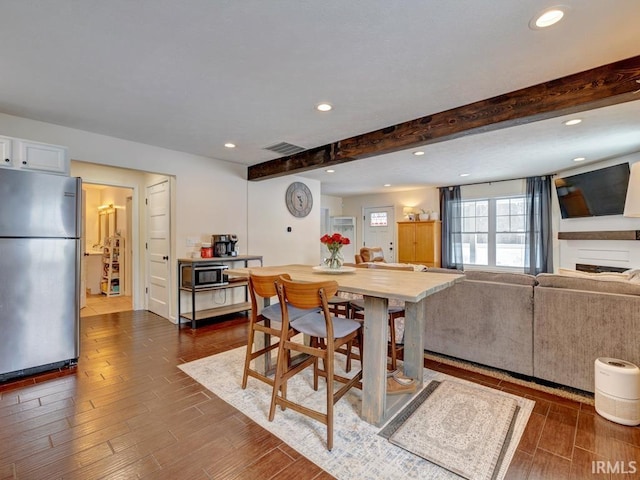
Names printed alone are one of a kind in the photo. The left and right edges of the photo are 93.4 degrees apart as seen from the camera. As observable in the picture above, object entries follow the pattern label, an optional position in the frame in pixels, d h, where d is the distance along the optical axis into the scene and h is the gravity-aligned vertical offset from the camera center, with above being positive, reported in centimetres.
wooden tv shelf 423 +7
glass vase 271 -19
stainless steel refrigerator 259 -29
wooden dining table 186 -60
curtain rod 590 +127
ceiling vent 406 +127
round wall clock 591 +81
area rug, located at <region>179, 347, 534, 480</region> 160 -121
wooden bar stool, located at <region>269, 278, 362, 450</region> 183 -62
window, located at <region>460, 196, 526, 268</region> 646 +18
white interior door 455 -14
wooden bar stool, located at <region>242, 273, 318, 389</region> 215 -58
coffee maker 457 -8
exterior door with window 827 +30
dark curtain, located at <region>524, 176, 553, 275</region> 599 +25
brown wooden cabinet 715 -6
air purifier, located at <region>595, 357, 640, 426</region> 195 -100
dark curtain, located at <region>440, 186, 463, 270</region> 714 +29
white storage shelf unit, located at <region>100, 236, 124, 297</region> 634 -64
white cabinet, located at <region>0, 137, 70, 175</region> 269 +79
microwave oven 416 -52
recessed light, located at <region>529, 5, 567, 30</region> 164 +125
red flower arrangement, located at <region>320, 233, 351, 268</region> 265 -7
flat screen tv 438 +77
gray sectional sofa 217 -68
